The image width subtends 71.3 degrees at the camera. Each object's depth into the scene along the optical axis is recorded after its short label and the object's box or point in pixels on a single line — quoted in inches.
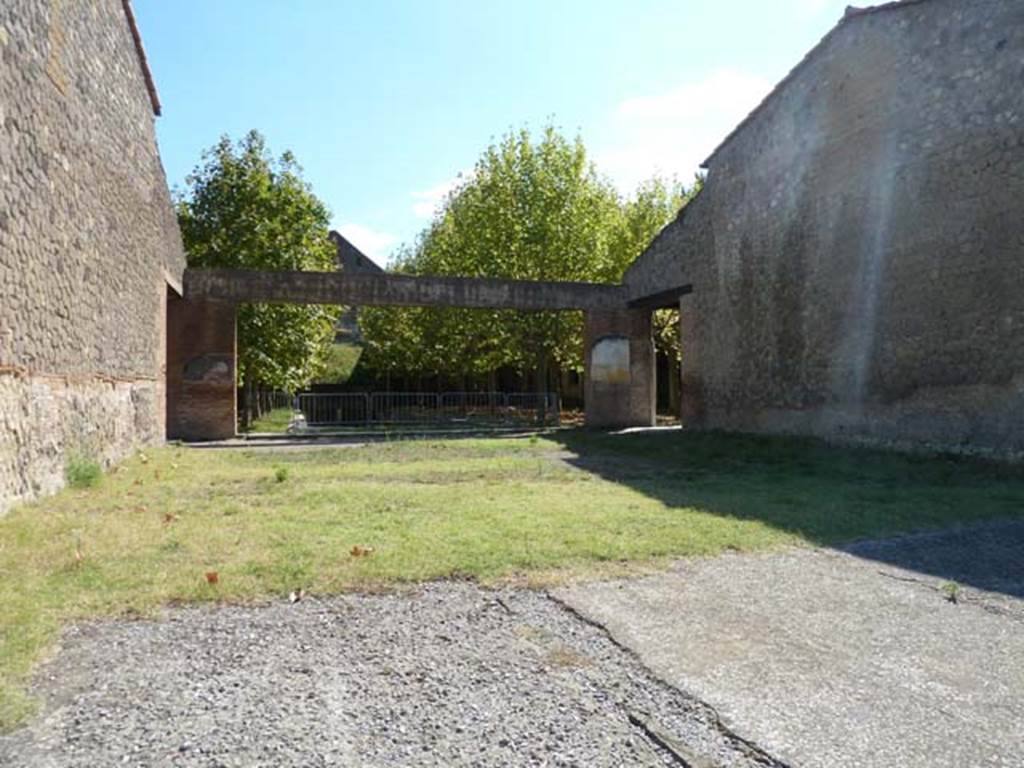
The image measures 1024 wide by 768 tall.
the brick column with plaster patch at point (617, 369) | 808.3
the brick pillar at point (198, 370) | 673.6
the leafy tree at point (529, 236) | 979.9
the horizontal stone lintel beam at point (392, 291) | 683.4
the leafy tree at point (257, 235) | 864.3
